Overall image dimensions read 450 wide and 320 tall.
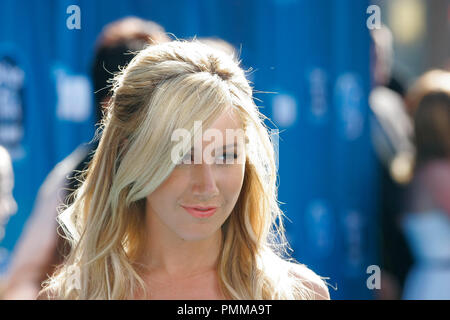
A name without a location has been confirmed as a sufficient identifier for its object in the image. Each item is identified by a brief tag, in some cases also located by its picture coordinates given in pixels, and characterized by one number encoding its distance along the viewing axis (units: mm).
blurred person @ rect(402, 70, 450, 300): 6539
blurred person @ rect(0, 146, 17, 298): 5703
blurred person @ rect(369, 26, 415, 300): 6992
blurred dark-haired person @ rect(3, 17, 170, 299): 4492
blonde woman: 3334
